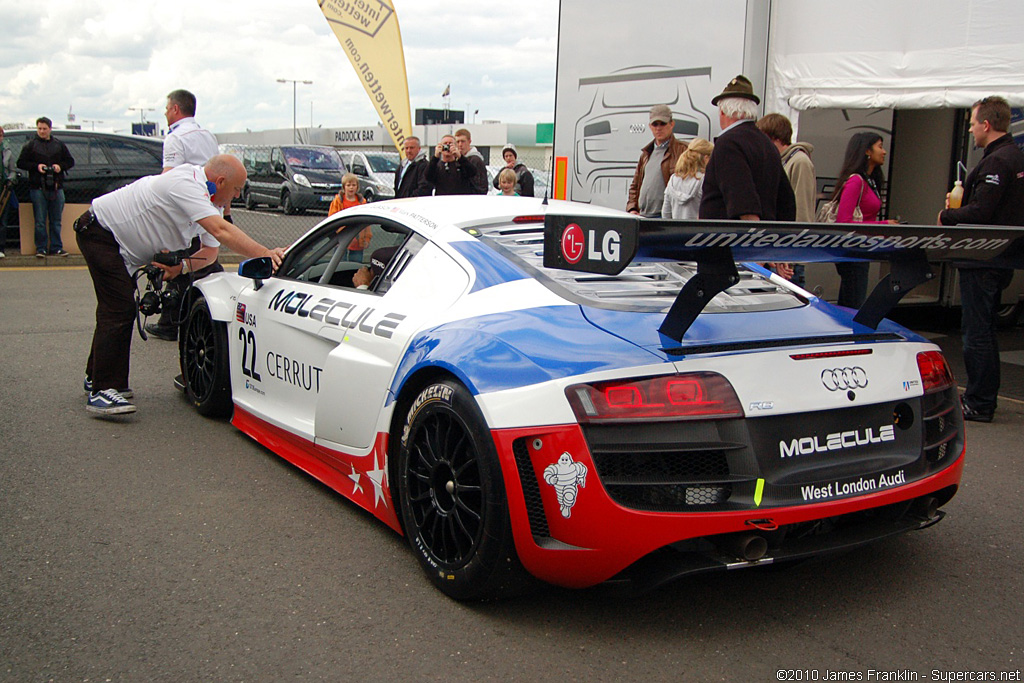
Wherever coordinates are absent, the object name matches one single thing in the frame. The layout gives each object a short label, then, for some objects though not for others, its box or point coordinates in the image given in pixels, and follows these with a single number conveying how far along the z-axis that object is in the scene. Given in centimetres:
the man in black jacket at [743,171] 520
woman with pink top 662
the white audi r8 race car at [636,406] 266
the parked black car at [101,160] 1370
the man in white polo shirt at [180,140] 796
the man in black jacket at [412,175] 1062
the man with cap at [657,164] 744
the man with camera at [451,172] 1048
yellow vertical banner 1253
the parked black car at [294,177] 2358
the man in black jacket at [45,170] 1235
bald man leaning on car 531
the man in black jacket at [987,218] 558
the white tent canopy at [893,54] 618
